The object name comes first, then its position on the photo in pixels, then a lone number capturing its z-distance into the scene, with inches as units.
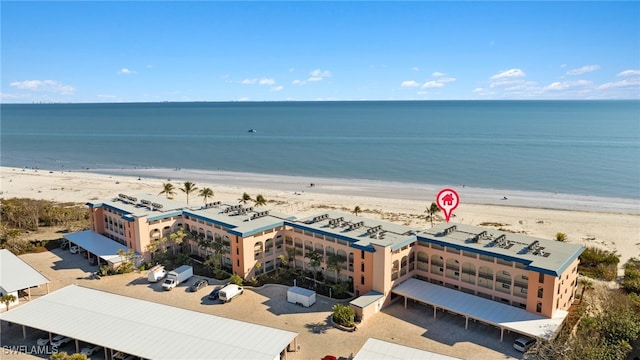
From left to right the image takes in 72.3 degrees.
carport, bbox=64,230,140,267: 1850.4
